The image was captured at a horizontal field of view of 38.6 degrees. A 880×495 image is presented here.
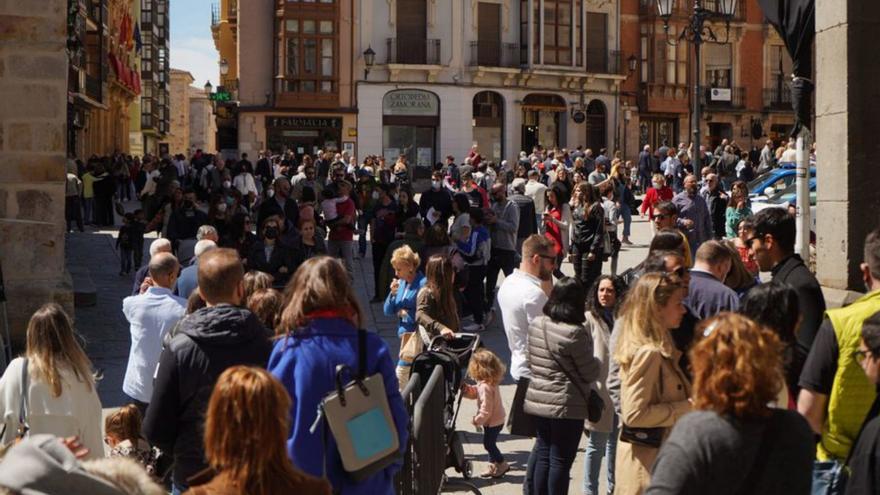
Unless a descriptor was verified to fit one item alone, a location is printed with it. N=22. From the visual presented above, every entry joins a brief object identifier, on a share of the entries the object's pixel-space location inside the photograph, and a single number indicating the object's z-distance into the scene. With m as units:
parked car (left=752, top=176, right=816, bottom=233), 21.56
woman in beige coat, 5.63
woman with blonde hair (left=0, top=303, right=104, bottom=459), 5.89
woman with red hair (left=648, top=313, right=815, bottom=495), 3.63
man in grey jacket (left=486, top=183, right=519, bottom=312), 15.25
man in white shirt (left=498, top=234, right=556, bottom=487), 7.95
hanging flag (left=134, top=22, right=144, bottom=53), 62.22
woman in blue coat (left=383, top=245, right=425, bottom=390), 9.66
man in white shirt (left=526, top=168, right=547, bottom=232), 21.08
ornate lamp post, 21.80
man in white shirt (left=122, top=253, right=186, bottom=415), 7.20
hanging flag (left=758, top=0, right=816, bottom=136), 8.87
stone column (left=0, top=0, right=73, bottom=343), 12.59
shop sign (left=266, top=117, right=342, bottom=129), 43.66
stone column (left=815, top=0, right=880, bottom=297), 8.28
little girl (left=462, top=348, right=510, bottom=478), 8.32
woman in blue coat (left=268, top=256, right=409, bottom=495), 4.73
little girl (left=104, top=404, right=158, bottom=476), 6.58
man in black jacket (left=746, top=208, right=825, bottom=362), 5.99
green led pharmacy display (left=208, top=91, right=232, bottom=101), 42.56
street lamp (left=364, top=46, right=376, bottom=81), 42.41
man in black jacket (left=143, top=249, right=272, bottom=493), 5.08
